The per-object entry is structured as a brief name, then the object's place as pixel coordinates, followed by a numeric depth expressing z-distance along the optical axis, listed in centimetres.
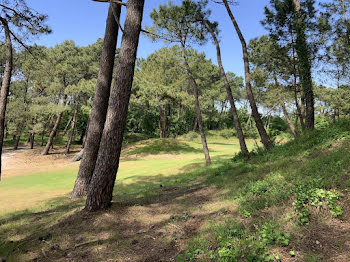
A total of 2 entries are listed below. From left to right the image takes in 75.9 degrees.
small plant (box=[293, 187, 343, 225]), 314
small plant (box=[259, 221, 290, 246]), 271
